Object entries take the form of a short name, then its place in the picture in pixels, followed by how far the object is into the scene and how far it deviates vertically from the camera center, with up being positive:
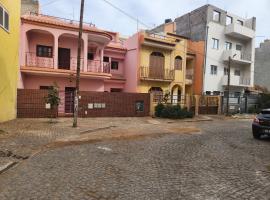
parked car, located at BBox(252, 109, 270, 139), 8.74 -1.11
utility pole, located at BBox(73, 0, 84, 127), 10.42 +1.25
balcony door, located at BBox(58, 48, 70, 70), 15.99 +2.95
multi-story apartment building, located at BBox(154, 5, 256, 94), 22.55 +6.88
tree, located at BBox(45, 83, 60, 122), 11.77 -0.17
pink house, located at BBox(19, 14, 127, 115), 14.34 +3.08
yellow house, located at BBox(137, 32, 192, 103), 18.86 +3.33
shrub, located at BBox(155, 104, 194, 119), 15.48 -1.16
